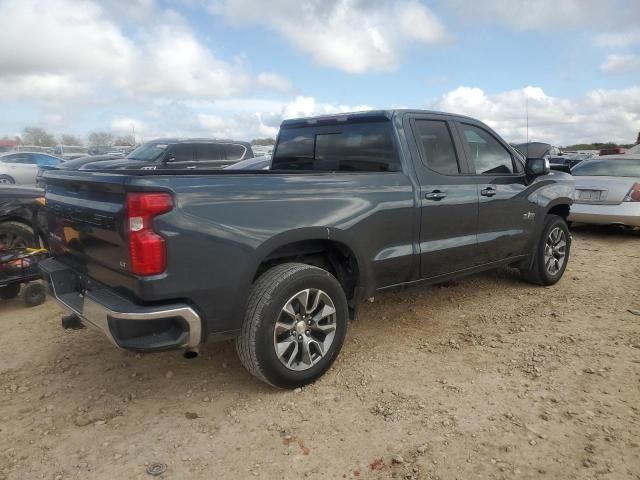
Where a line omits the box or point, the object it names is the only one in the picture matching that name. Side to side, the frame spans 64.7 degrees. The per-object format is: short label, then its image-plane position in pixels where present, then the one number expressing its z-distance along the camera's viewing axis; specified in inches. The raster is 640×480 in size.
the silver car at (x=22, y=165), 717.9
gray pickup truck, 106.0
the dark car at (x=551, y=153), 452.4
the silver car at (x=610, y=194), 319.3
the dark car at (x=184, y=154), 434.0
